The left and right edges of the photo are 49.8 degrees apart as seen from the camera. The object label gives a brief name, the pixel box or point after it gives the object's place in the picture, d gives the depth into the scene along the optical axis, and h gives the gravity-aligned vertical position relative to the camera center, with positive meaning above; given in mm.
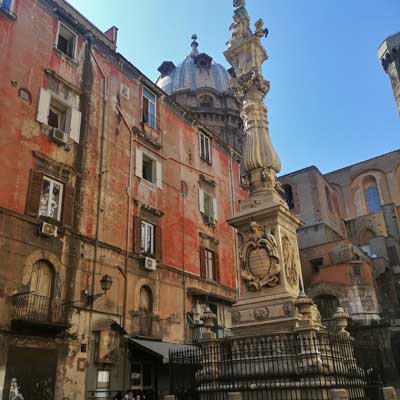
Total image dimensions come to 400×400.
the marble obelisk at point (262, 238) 8789 +3004
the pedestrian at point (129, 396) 12891 -167
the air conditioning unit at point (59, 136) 15984 +8837
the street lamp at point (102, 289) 15086 +3250
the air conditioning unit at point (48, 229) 14195 +5024
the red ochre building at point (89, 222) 13531 +6194
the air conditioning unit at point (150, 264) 18016 +4859
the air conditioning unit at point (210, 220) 23988 +8571
